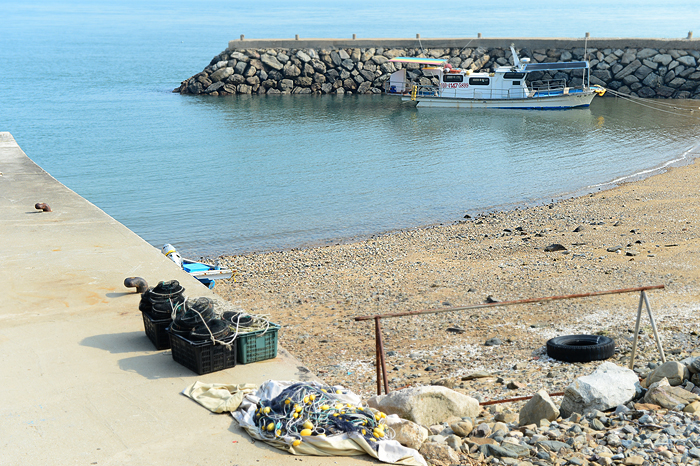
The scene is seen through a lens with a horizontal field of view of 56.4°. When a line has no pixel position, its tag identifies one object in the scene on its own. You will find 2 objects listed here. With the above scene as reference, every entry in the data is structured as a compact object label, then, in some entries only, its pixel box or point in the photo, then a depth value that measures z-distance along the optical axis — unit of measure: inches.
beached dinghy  479.8
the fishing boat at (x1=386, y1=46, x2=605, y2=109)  1633.9
